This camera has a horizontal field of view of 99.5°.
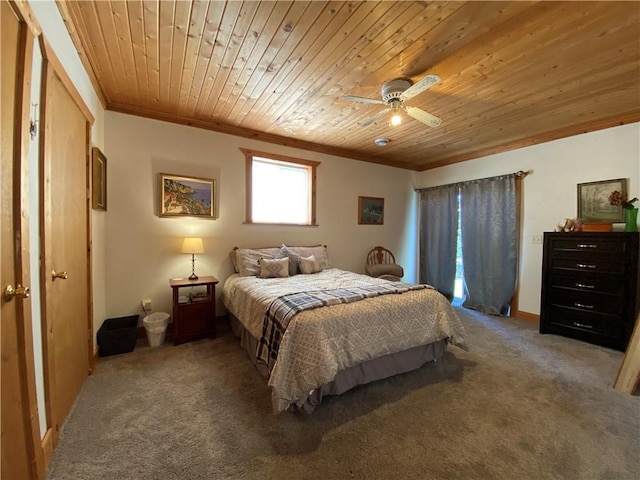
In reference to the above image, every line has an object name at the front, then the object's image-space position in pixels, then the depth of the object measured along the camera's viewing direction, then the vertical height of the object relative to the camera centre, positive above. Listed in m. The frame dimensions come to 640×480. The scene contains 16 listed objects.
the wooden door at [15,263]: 1.02 -0.15
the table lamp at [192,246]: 3.00 -0.21
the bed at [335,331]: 1.71 -0.77
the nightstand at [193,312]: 2.85 -0.93
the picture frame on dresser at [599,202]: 3.02 +0.34
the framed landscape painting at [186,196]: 3.14 +0.37
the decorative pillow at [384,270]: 4.35 -0.66
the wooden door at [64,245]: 1.45 -0.12
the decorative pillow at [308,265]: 3.49 -0.48
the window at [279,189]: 3.73 +0.57
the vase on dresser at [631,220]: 2.82 +0.11
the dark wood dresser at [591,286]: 2.70 -0.60
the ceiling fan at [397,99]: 2.17 +1.07
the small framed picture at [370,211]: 4.64 +0.32
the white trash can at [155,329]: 2.81 -1.06
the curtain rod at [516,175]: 3.76 +0.78
